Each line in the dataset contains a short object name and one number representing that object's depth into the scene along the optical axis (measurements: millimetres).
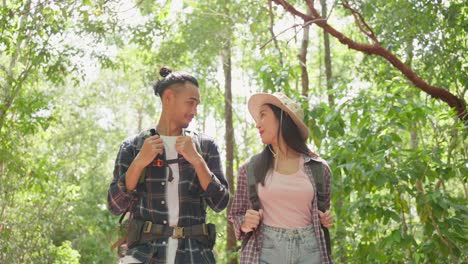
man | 3246
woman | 3389
